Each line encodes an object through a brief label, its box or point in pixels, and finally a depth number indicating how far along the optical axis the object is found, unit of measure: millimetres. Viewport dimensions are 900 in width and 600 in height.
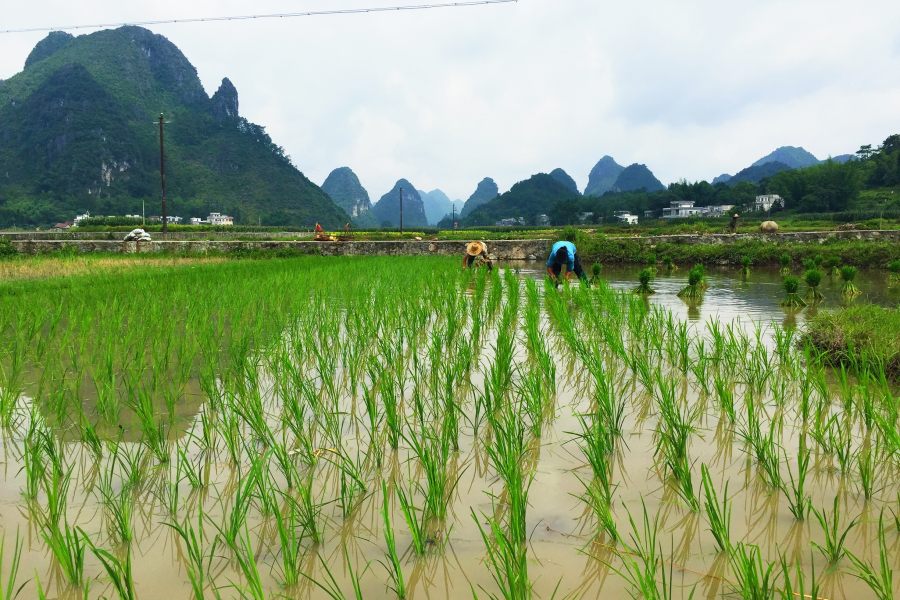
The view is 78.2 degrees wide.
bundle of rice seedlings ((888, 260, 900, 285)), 8322
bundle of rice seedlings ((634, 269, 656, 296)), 7629
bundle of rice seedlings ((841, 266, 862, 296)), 7309
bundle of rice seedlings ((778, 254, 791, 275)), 11117
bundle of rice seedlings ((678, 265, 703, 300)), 7051
